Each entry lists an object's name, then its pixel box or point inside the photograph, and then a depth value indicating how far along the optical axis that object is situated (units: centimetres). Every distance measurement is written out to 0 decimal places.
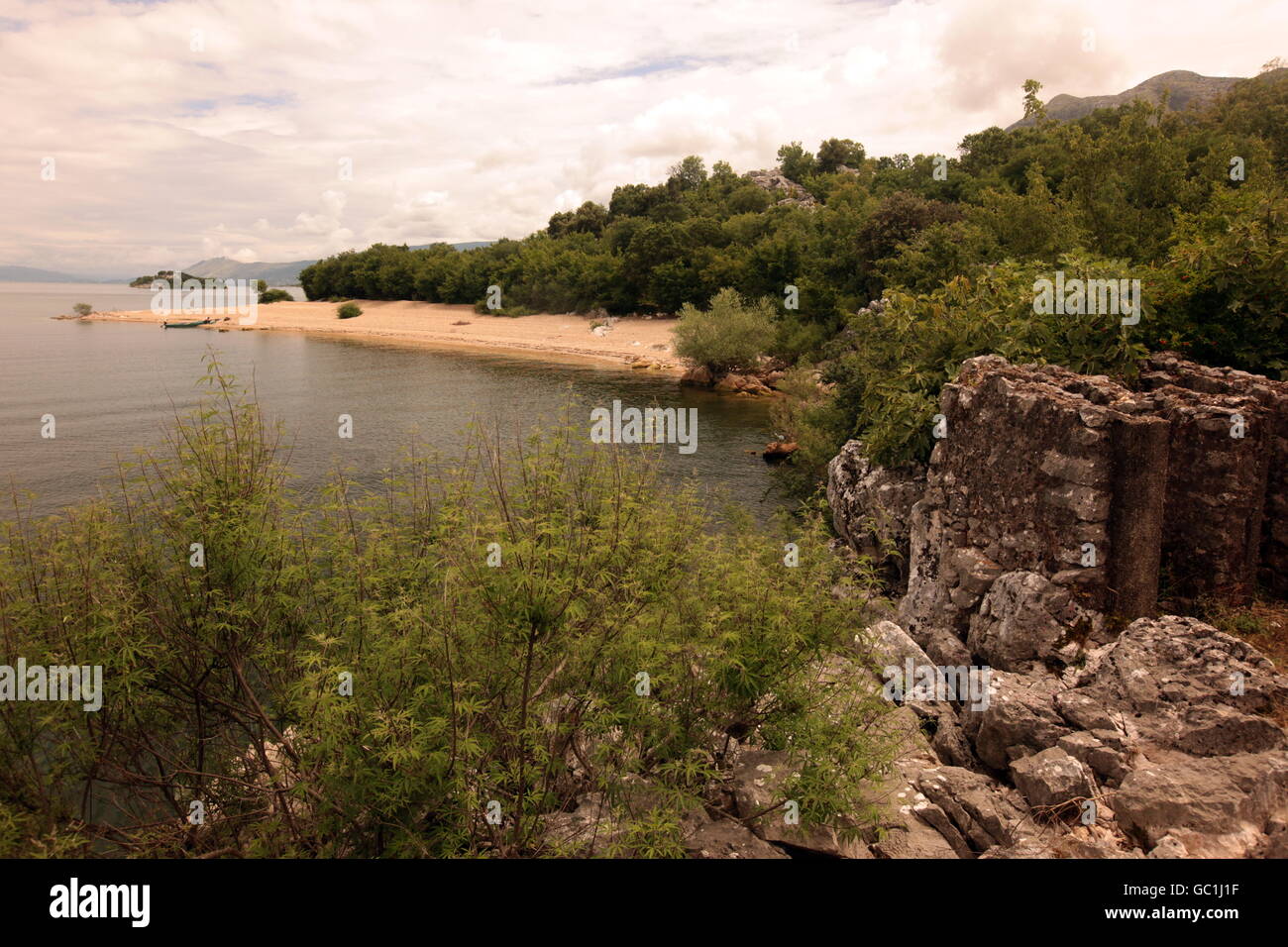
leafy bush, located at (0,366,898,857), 780
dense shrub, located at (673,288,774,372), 5731
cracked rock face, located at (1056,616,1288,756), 927
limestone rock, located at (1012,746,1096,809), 901
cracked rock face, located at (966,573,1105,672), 1239
